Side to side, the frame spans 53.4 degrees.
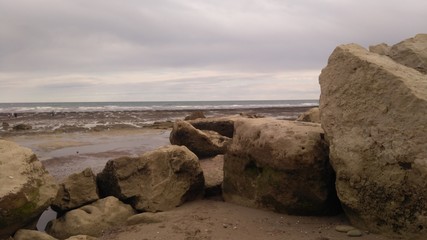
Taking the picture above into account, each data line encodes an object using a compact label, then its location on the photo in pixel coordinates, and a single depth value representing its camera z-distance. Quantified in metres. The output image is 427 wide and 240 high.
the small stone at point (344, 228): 6.63
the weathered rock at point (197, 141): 11.66
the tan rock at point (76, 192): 8.67
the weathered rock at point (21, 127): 30.09
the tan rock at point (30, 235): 7.01
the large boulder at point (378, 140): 5.84
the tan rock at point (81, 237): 6.70
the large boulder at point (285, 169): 7.26
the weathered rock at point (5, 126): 31.92
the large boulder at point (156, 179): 8.73
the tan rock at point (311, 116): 13.93
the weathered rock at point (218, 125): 13.22
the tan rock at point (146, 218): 7.85
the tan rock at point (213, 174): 9.55
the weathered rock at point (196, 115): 21.66
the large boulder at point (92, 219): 7.73
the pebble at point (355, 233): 6.39
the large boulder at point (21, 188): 6.87
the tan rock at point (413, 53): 7.47
